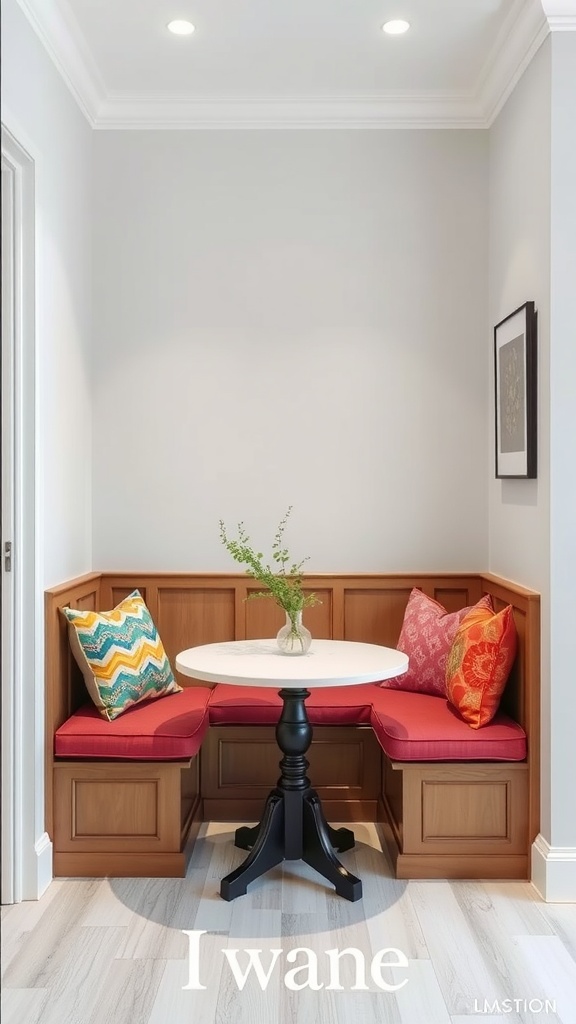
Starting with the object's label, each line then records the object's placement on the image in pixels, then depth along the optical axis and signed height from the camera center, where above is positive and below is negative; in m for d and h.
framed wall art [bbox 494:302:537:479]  2.98 +0.42
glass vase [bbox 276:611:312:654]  2.92 -0.44
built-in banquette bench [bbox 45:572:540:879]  2.92 -0.93
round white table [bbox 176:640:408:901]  2.73 -0.88
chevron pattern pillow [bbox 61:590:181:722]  3.03 -0.53
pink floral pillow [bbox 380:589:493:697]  3.33 -0.53
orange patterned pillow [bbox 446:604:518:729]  2.98 -0.55
